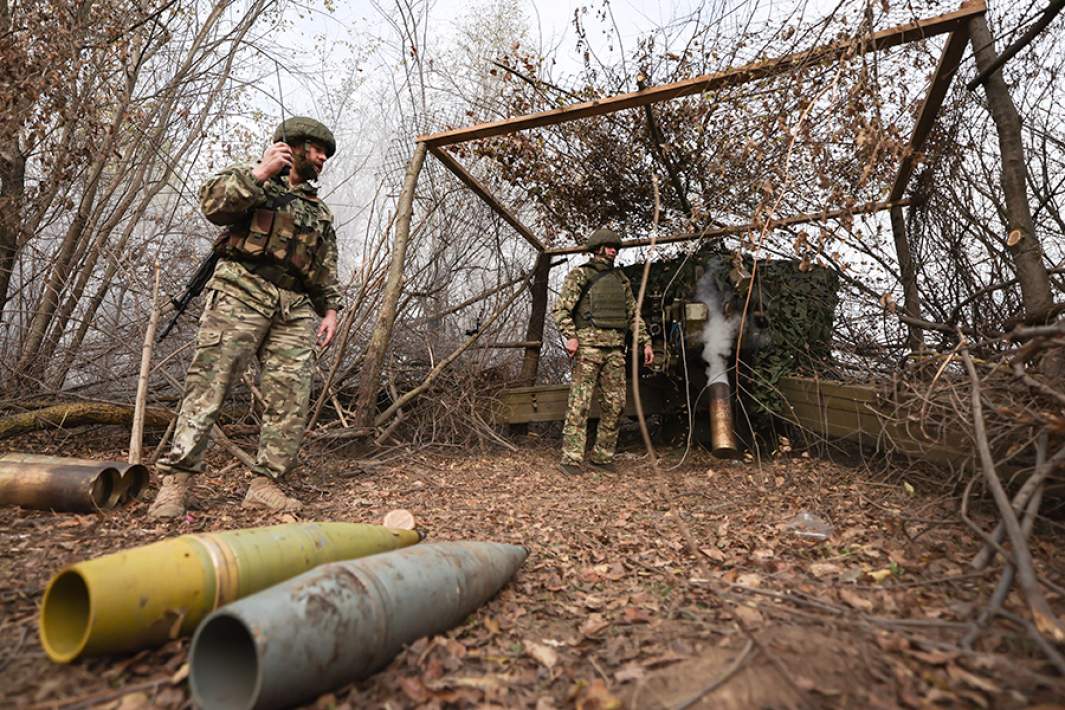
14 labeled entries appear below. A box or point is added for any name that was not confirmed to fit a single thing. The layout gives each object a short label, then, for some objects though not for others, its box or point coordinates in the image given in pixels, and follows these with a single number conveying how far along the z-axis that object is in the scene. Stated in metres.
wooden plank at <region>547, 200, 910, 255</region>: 3.87
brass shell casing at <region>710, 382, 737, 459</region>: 4.92
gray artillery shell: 1.44
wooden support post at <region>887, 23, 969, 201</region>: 3.71
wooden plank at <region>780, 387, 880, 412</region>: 3.90
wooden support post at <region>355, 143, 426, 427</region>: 5.26
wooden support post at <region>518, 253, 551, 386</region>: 7.12
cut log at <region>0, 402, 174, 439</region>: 4.41
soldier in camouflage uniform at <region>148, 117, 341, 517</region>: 3.24
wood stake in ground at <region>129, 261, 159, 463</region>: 3.54
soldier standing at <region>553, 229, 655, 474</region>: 5.52
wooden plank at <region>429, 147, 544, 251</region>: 5.43
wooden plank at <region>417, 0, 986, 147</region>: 3.54
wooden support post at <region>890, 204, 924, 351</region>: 5.05
